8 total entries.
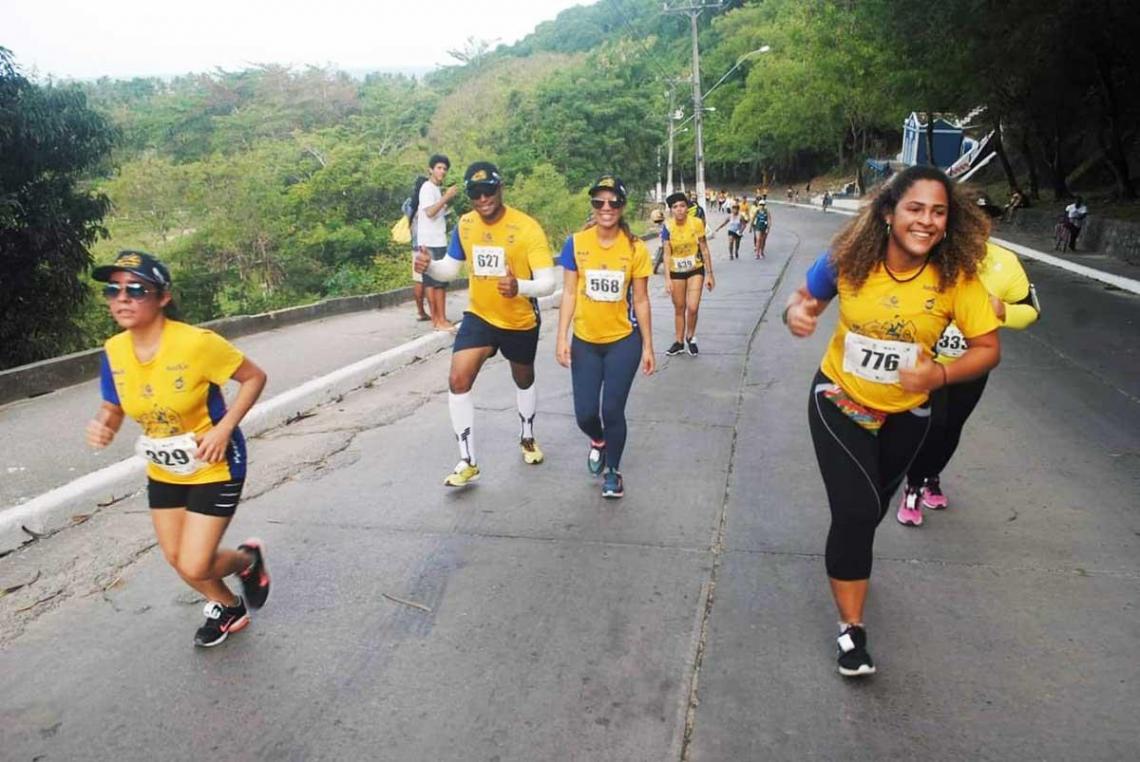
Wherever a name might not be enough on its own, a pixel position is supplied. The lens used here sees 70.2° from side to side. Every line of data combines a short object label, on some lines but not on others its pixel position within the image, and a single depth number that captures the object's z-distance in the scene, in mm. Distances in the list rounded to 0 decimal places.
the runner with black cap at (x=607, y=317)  4977
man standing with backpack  9086
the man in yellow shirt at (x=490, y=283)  5078
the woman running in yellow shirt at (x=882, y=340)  2934
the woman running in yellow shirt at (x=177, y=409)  3113
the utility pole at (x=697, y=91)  31219
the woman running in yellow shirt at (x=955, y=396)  4074
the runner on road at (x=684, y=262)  9164
